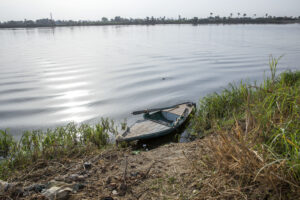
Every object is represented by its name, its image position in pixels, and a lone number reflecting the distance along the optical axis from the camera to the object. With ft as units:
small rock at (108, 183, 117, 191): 12.93
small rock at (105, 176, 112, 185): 13.56
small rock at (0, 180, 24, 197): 12.44
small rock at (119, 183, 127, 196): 12.42
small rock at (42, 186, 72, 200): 11.72
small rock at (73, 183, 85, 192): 12.76
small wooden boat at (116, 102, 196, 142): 25.50
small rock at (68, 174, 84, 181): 13.88
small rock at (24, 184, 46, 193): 12.93
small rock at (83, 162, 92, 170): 16.05
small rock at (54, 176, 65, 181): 13.89
